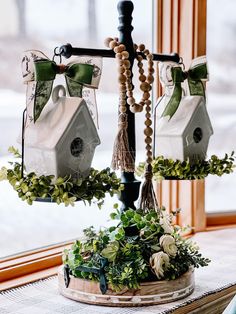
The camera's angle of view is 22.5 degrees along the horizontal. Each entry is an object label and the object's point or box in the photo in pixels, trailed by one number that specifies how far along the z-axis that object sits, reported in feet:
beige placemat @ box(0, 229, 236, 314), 4.75
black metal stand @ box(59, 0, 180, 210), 4.97
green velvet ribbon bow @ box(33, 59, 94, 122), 4.36
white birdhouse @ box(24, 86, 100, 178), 4.31
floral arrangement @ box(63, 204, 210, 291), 4.74
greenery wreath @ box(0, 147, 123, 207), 4.25
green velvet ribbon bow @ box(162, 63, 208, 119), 5.43
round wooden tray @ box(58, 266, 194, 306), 4.80
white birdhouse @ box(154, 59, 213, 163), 5.41
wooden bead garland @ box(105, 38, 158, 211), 4.76
